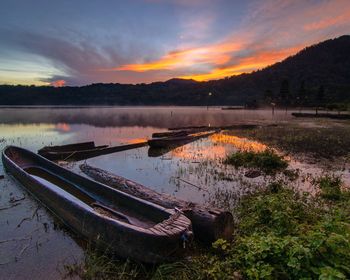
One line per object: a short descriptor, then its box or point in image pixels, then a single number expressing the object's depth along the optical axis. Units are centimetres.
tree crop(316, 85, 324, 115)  9706
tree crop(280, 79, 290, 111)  11494
